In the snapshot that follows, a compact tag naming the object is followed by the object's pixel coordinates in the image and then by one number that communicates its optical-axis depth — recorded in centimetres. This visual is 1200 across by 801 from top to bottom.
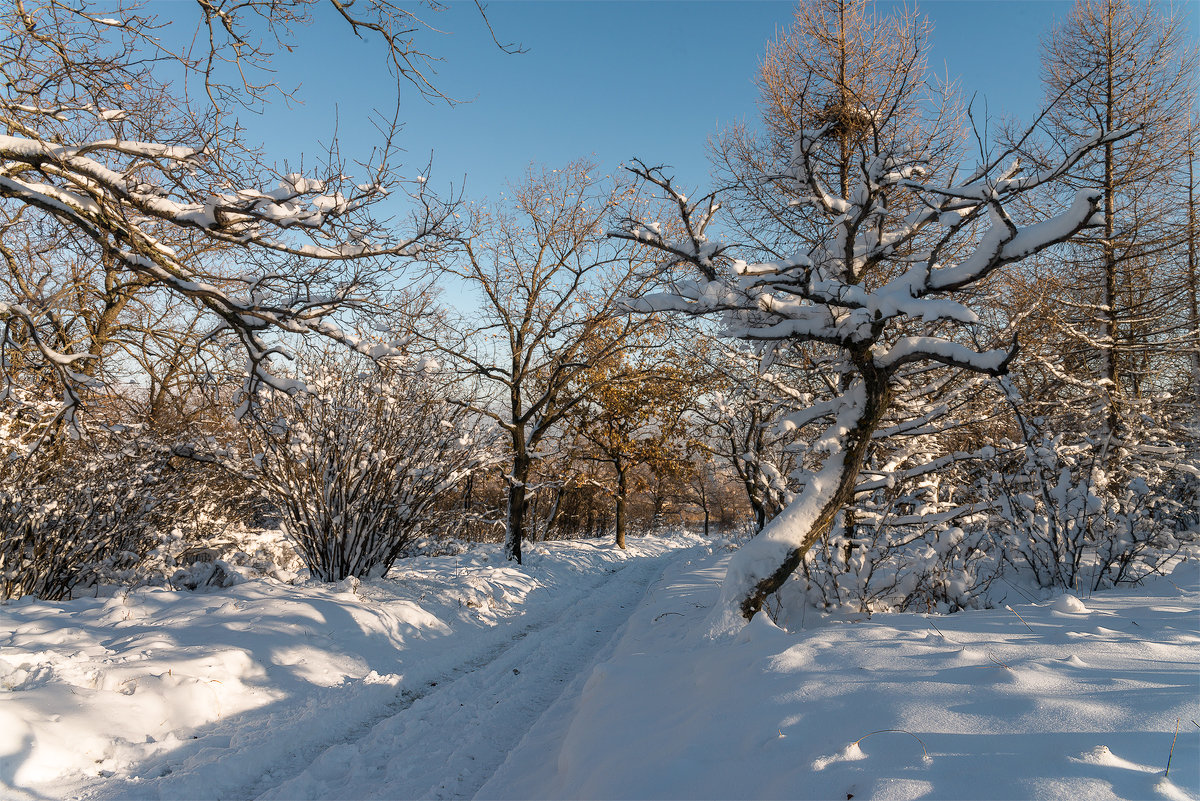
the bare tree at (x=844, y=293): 383
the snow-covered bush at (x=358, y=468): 727
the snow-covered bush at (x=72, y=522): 654
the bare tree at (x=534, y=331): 1303
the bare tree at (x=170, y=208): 404
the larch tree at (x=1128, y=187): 1066
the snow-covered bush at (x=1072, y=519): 526
